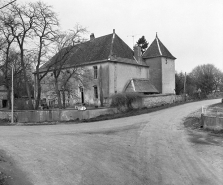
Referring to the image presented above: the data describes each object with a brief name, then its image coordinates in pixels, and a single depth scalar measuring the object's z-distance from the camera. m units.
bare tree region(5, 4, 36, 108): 25.65
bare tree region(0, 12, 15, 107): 25.89
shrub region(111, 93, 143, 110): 25.73
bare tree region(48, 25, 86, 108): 27.49
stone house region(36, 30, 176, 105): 32.81
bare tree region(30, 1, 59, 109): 26.05
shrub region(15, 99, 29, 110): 31.46
